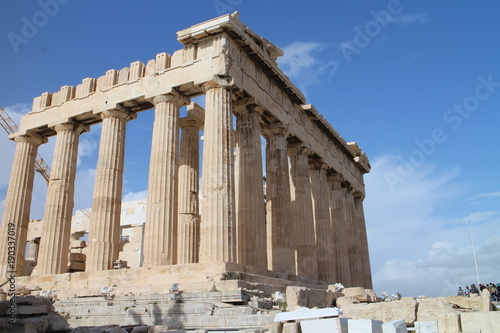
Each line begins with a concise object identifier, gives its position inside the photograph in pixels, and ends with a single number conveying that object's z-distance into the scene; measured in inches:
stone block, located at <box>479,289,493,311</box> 542.6
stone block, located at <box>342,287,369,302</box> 804.6
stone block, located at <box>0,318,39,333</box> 398.6
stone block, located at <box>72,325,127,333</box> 406.9
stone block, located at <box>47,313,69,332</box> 424.2
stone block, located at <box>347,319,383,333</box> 350.9
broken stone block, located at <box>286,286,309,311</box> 593.6
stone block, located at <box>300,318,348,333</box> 347.8
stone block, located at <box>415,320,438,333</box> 406.6
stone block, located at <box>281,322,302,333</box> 363.6
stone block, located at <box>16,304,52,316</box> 435.3
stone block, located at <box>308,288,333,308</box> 617.4
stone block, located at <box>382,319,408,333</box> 360.2
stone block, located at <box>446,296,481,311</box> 601.8
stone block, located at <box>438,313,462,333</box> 406.3
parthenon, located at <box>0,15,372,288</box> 830.5
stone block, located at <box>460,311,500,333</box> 394.0
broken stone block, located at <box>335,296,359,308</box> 667.7
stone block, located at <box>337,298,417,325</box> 459.8
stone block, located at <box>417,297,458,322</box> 462.6
